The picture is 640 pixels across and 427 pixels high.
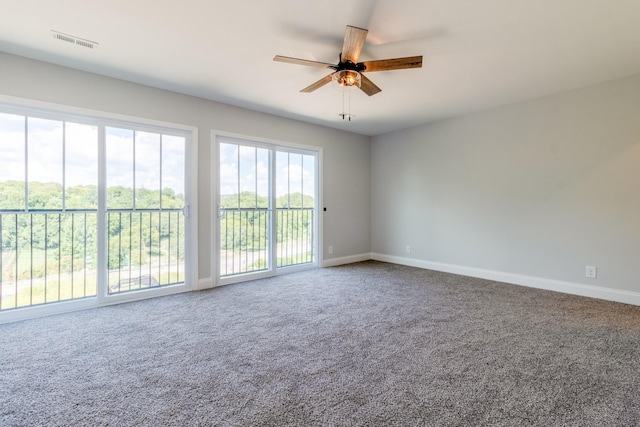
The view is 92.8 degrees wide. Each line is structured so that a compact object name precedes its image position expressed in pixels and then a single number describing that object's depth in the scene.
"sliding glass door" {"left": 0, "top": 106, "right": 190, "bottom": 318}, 2.98
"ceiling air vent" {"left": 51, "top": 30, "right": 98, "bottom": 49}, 2.58
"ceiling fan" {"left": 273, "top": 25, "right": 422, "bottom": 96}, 2.27
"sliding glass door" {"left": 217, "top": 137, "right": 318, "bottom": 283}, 4.38
